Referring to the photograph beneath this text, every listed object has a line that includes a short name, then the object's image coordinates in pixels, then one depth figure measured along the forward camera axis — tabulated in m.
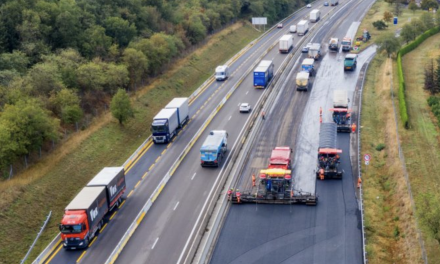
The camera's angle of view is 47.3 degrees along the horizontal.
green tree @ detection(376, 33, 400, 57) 98.31
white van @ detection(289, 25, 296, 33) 130.50
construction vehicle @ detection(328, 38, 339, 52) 107.00
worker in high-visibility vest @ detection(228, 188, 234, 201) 47.95
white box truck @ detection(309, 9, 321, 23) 143.25
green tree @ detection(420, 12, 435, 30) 119.15
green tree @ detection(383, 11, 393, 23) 134.38
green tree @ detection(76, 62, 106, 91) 68.06
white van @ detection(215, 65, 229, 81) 91.12
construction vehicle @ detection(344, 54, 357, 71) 90.69
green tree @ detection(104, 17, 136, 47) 85.81
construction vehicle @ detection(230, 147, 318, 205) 46.22
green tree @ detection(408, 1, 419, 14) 149.25
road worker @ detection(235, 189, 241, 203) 46.57
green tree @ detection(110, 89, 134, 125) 64.81
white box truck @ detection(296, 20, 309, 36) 126.81
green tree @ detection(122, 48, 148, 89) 78.69
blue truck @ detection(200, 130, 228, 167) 54.44
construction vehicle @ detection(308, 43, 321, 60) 99.31
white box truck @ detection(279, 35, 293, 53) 107.50
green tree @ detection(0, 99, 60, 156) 49.19
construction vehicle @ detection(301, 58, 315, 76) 88.65
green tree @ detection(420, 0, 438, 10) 150.62
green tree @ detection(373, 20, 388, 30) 128.12
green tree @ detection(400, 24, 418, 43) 109.21
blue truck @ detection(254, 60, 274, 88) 83.25
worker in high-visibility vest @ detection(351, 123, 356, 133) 62.66
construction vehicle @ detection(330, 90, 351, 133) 62.97
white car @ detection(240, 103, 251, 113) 72.39
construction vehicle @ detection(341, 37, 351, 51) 106.94
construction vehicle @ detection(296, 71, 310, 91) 79.62
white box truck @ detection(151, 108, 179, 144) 61.72
